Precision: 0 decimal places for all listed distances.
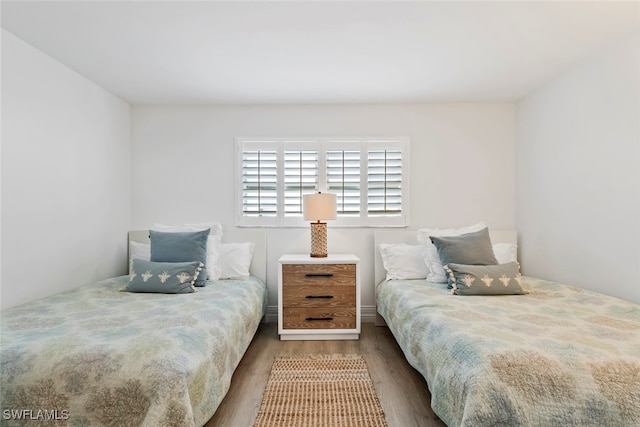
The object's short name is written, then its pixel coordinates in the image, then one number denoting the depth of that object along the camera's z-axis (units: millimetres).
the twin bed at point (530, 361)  1532
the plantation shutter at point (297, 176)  4129
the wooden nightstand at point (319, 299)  3545
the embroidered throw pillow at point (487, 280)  2877
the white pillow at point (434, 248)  3404
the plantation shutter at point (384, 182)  4113
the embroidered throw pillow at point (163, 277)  2980
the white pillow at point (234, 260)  3680
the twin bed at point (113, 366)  1603
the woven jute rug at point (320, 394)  2189
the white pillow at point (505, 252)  3627
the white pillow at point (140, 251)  3646
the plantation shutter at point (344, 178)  4121
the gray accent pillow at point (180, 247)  3242
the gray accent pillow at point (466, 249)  3156
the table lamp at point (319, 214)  3742
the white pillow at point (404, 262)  3633
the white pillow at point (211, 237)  3543
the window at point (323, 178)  4117
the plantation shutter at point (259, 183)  4141
